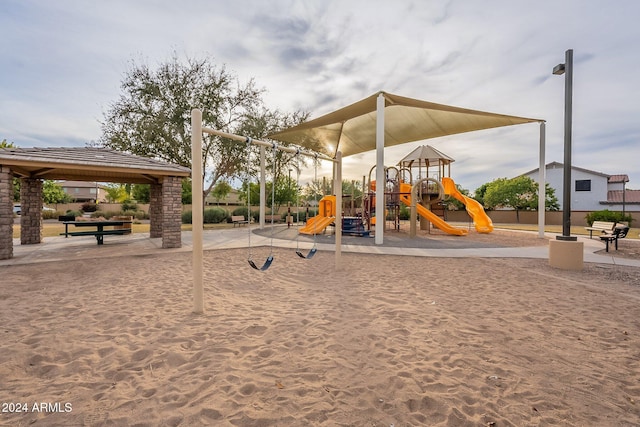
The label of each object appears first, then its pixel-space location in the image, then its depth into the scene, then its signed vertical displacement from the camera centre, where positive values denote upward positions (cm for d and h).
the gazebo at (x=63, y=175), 766 +125
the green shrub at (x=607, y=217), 2114 -40
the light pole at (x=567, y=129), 739 +221
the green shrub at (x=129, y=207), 2869 +24
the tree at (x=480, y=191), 4344 +314
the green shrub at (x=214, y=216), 2314 -52
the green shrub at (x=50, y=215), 2648 -58
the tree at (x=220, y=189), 3459 +259
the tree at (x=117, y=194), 4522 +245
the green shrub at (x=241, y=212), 2602 -20
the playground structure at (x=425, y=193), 1459 +103
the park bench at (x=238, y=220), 2038 -75
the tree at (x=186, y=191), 3288 +223
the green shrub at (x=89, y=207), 3175 +23
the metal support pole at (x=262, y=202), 1491 +49
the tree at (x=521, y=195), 3152 +189
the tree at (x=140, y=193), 3719 +221
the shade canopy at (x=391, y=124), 1243 +483
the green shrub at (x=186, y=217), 2292 -61
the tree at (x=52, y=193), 3500 +207
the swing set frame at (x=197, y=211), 413 -2
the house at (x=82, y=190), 6406 +452
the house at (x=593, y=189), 3494 +298
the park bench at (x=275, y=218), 2708 -81
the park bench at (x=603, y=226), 1172 -61
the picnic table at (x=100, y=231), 1012 -83
